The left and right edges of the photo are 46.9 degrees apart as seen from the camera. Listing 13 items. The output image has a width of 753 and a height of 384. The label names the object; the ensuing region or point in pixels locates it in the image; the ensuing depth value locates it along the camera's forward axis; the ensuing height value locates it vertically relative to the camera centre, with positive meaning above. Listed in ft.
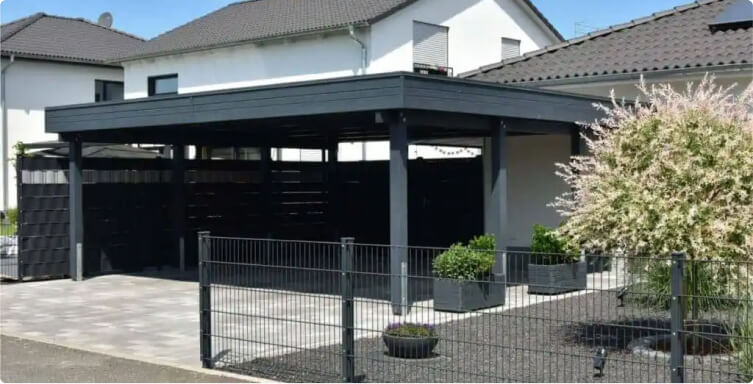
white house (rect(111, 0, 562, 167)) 66.03 +12.28
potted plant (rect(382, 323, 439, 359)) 24.99 -4.30
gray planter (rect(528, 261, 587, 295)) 38.29 -3.74
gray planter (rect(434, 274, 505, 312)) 33.81 -4.12
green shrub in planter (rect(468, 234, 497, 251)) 37.35 -2.24
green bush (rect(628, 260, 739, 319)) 23.48 -2.72
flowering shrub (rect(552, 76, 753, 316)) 24.02 +0.12
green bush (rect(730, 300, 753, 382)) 21.21 -3.86
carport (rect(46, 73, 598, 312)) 34.37 +3.51
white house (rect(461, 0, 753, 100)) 47.83 +8.40
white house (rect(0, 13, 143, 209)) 89.71 +13.16
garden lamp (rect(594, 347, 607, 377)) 22.30 -4.38
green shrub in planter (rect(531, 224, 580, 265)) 39.81 -2.55
